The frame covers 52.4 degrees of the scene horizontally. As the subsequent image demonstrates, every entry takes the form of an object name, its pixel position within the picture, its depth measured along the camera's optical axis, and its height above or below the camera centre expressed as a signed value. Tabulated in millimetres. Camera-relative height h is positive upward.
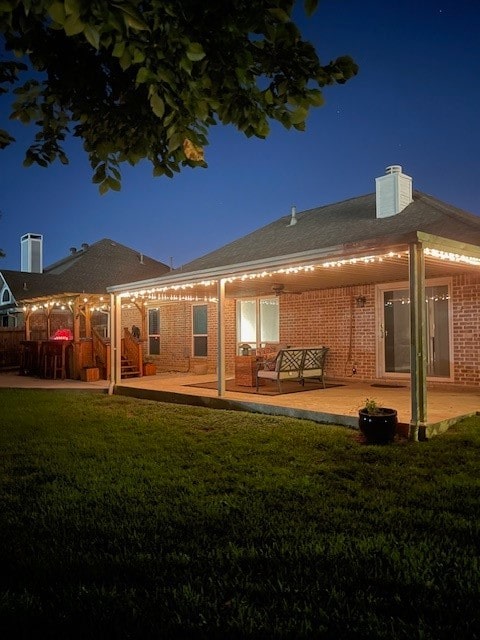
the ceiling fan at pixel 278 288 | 11891 +1109
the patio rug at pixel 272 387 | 10484 -1256
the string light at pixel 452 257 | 7191 +1188
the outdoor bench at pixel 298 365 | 10141 -714
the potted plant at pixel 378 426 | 6176 -1197
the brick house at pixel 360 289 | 7406 +1091
